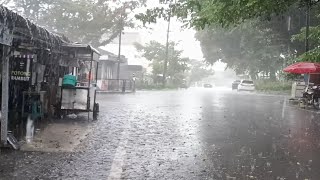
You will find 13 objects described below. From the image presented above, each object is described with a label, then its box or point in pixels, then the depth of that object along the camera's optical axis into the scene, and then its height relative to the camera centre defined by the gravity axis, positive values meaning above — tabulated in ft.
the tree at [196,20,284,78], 146.18 +15.77
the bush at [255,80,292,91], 139.97 +0.37
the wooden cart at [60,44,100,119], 41.42 -1.98
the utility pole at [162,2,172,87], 164.02 +5.07
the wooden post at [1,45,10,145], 25.55 -0.76
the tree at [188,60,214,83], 333.62 +10.70
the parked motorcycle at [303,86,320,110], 66.85 -1.44
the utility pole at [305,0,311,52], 68.02 +11.13
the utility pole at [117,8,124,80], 130.11 +19.70
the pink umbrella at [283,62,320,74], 65.62 +3.45
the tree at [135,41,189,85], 177.88 +12.21
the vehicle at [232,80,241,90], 221.29 -0.08
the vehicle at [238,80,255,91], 164.66 +0.03
